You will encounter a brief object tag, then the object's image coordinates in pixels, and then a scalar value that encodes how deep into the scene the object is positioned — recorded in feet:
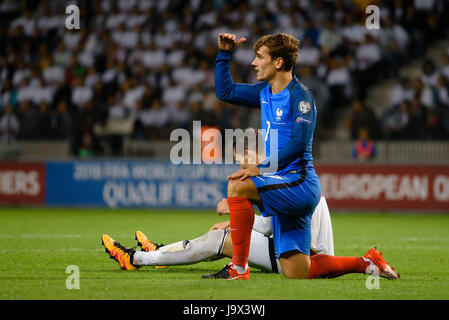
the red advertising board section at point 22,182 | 57.93
